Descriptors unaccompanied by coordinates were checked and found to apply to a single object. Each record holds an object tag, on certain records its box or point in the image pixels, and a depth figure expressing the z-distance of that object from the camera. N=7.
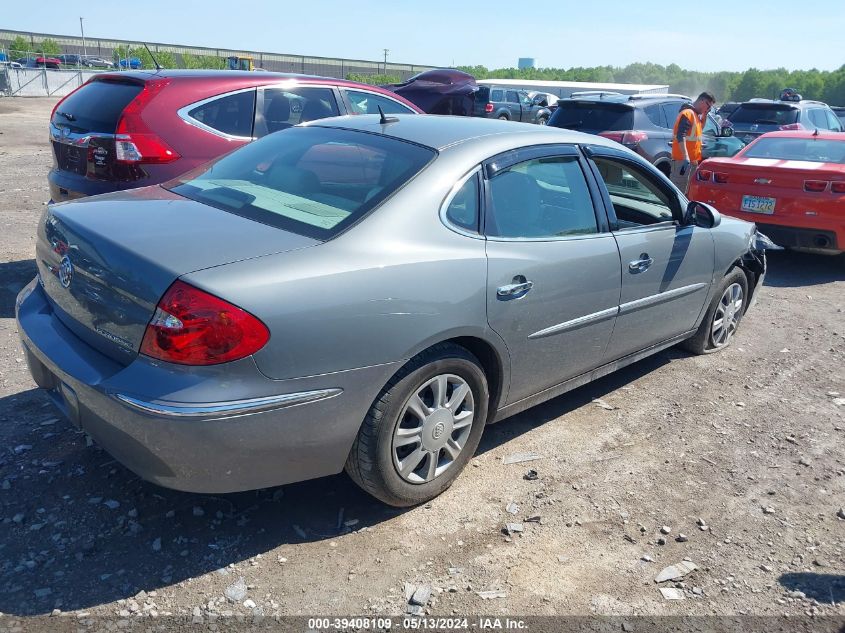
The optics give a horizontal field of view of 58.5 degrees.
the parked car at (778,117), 15.34
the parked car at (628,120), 11.27
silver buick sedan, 2.69
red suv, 5.55
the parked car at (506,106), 23.26
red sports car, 7.71
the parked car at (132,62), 43.91
